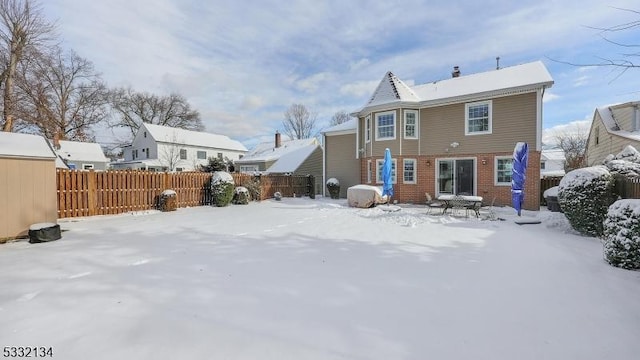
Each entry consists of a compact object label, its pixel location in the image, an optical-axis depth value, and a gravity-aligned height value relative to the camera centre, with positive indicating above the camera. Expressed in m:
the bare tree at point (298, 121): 46.00 +8.68
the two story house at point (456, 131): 12.61 +2.14
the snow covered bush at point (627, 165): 8.57 +0.26
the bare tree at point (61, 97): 16.81 +6.48
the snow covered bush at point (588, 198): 6.93 -0.60
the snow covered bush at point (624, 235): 4.45 -0.99
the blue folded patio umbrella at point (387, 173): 12.60 +0.05
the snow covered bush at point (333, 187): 18.50 -0.77
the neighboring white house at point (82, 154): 27.70 +2.20
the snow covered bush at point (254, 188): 16.34 -0.72
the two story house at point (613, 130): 16.07 +2.76
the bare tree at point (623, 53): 3.76 +1.61
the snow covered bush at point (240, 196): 14.80 -1.06
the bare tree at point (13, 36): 15.23 +7.58
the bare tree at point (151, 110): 40.97 +9.88
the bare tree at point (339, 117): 45.12 +9.16
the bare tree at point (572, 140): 32.74 +4.25
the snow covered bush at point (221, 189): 13.66 -0.64
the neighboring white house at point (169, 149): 33.97 +3.40
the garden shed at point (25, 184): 6.49 -0.17
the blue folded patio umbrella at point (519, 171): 10.03 +0.11
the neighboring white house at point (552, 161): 36.32 +1.60
